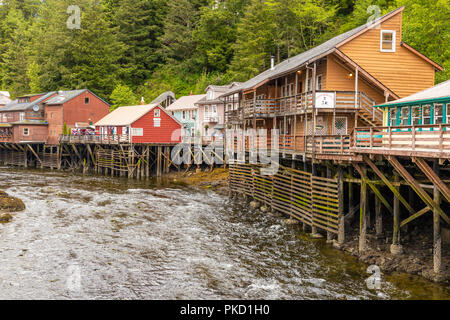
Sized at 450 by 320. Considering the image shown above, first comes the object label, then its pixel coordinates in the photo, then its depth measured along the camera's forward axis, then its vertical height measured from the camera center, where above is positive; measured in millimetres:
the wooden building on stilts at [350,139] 14812 +129
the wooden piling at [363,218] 16359 -2963
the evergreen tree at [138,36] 81688 +20970
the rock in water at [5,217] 21797 -4036
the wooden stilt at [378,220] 16984 -3208
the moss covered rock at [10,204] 24048 -3699
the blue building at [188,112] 56025 +4198
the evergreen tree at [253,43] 57656 +13789
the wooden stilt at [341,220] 17609 -3297
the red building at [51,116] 55156 +3460
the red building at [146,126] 45812 +1688
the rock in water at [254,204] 27325 -4103
